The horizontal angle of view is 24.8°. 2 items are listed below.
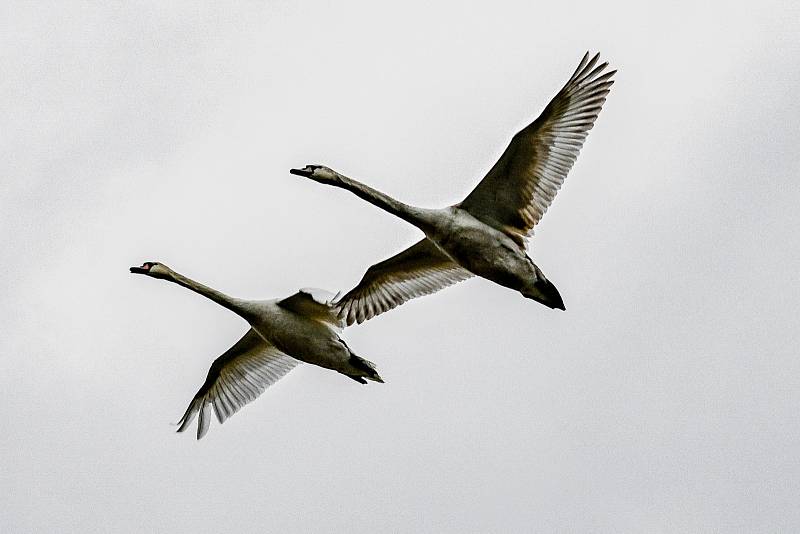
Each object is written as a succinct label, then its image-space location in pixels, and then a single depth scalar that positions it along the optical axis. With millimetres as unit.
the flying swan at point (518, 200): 35625
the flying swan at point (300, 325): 35938
